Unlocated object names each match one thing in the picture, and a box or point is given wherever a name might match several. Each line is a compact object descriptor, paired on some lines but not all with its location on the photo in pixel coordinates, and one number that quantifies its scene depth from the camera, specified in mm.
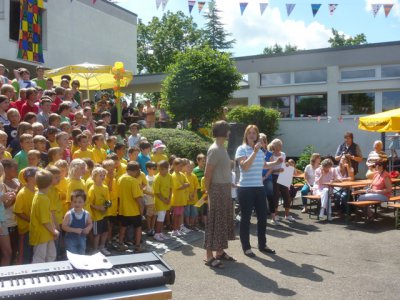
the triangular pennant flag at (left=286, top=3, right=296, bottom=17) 13281
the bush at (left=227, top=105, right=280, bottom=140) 21078
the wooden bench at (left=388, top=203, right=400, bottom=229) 9427
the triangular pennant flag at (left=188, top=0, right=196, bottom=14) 13873
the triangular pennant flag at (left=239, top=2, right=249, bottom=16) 13180
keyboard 2432
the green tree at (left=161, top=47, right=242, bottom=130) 16469
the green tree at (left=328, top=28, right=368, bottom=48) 81188
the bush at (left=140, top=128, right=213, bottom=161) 13141
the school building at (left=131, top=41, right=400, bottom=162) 21234
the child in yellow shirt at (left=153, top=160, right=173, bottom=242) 8422
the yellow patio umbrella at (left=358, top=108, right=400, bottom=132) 12466
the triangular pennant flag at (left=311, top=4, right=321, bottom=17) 13148
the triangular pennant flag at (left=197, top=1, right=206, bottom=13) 13860
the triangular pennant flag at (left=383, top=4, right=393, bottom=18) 12923
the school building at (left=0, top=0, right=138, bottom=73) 20188
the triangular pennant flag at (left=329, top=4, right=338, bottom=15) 13219
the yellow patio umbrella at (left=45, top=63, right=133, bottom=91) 13517
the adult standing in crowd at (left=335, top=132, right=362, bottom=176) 12617
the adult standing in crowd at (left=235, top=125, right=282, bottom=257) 7055
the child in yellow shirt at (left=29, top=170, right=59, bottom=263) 5469
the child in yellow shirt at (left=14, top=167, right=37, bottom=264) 5773
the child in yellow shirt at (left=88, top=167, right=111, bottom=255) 6934
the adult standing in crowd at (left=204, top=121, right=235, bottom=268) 6504
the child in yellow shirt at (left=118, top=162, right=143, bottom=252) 7406
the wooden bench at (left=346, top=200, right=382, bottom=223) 9805
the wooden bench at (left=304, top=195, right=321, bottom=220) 10816
